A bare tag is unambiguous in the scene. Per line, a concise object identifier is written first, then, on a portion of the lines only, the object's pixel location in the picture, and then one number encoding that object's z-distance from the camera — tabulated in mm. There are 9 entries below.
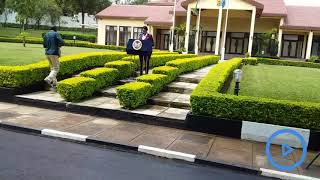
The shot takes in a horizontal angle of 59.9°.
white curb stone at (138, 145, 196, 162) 5297
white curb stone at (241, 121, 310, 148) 6193
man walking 8668
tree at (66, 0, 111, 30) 45338
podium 9316
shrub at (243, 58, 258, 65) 18628
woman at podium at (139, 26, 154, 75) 9419
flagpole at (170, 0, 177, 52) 24575
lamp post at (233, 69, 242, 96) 7245
